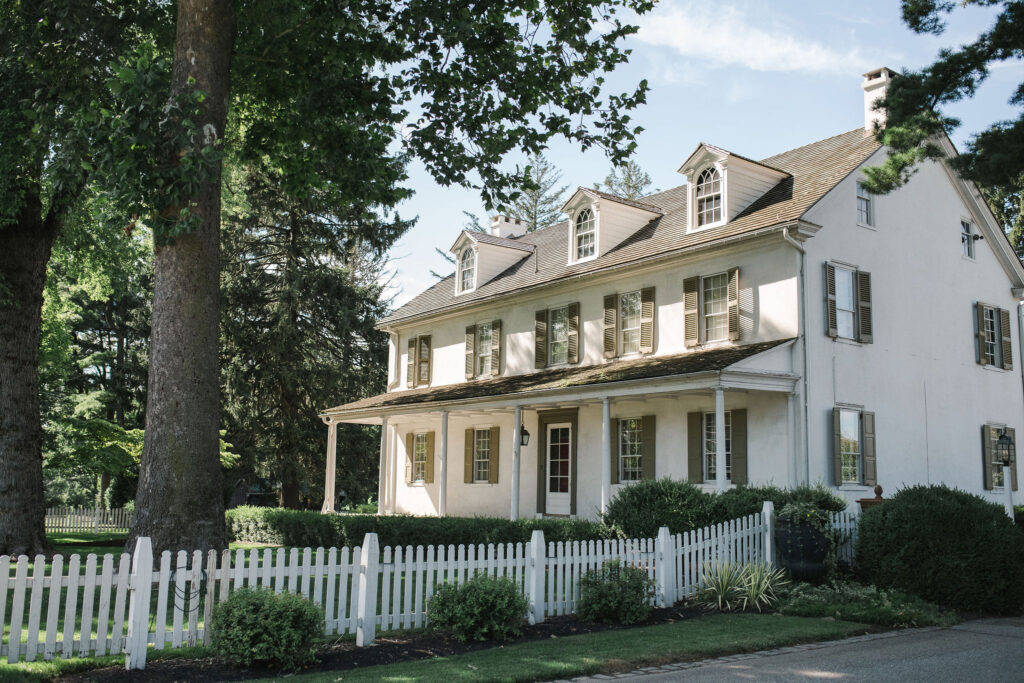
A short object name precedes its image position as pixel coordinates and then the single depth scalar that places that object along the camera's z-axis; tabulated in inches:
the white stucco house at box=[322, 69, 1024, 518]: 661.3
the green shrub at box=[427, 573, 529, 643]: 346.3
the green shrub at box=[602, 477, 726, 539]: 555.5
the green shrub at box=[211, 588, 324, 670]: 294.2
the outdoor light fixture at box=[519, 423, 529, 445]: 857.5
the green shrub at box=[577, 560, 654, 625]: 394.3
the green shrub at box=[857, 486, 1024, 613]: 444.8
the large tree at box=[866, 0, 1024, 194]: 418.9
